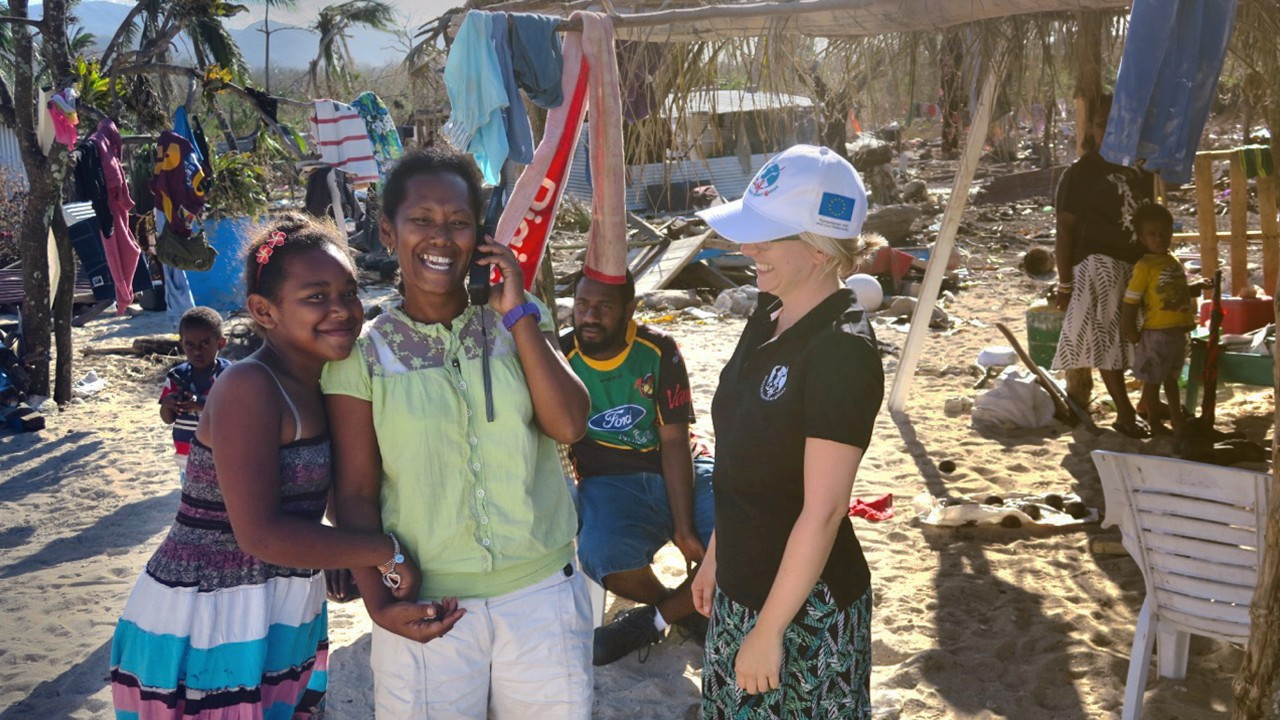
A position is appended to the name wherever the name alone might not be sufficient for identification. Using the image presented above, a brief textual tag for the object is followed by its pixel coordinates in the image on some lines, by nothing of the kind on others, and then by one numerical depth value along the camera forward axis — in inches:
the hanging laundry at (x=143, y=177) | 349.4
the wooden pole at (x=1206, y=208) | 296.7
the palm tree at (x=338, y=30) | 1208.8
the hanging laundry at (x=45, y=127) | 313.8
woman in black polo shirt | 75.9
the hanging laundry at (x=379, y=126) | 412.2
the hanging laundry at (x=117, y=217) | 312.5
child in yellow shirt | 236.5
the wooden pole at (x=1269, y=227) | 299.0
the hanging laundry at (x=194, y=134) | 343.0
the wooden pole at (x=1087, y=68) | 196.5
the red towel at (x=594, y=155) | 136.2
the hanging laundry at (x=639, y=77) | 187.8
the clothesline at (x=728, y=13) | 163.3
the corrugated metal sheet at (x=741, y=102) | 190.2
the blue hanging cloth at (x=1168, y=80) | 139.6
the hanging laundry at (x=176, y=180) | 333.4
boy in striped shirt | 181.9
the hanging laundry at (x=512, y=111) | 137.7
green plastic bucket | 290.0
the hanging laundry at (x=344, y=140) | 381.1
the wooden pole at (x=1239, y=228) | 304.7
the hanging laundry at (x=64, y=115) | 306.0
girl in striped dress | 81.0
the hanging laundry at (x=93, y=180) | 311.3
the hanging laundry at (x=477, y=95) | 136.3
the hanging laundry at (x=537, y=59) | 139.1
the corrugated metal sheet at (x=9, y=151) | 901.9
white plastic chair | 120.6
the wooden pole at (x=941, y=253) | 244.7
